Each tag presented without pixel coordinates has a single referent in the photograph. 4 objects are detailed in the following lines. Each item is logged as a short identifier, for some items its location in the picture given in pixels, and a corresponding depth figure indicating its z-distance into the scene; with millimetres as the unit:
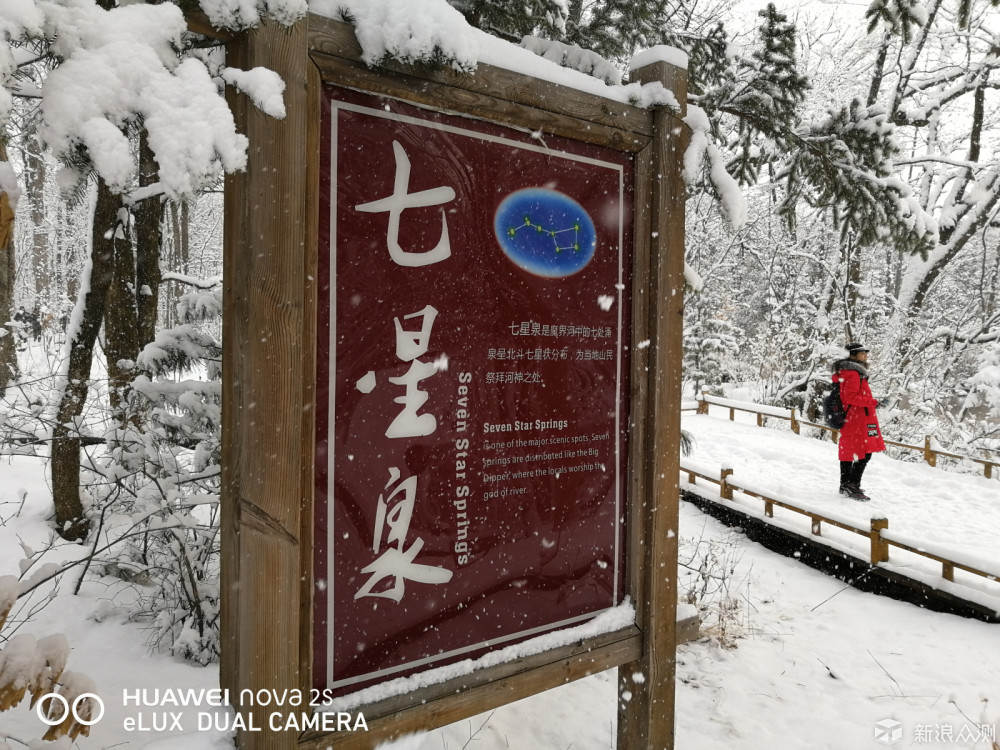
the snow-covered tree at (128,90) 1199
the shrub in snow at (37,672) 1258
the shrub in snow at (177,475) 3176
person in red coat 6750
